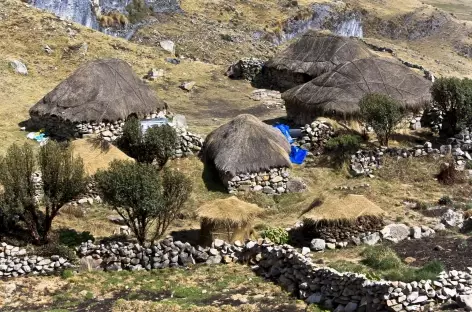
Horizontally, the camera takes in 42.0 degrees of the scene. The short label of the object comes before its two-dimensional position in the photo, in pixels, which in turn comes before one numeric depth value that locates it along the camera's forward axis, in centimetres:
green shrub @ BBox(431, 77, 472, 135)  2816
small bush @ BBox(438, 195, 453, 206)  2283
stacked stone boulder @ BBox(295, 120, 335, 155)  2833
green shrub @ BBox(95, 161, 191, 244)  1844
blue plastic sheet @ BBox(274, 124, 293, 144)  2868
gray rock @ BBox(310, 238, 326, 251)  1906
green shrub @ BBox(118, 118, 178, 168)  2558
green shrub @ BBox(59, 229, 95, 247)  1992
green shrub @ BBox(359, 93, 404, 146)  2686
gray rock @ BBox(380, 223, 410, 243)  1925
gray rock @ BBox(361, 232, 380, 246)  1912
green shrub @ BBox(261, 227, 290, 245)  1995
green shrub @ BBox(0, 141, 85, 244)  1883
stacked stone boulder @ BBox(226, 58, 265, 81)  4391
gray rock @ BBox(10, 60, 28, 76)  3612
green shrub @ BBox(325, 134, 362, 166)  2685
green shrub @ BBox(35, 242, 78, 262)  1817
